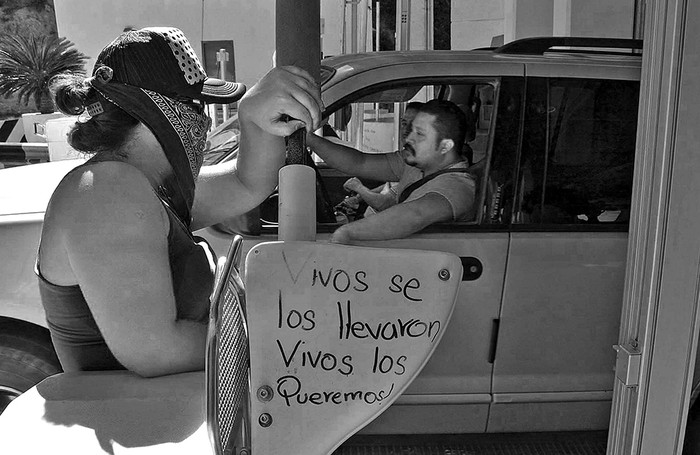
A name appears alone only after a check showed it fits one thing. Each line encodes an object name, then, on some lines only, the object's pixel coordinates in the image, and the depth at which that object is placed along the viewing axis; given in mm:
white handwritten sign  1312
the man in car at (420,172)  2547
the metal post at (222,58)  6507
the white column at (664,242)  1240
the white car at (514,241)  2648
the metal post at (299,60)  1350
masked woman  1288
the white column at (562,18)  6180
